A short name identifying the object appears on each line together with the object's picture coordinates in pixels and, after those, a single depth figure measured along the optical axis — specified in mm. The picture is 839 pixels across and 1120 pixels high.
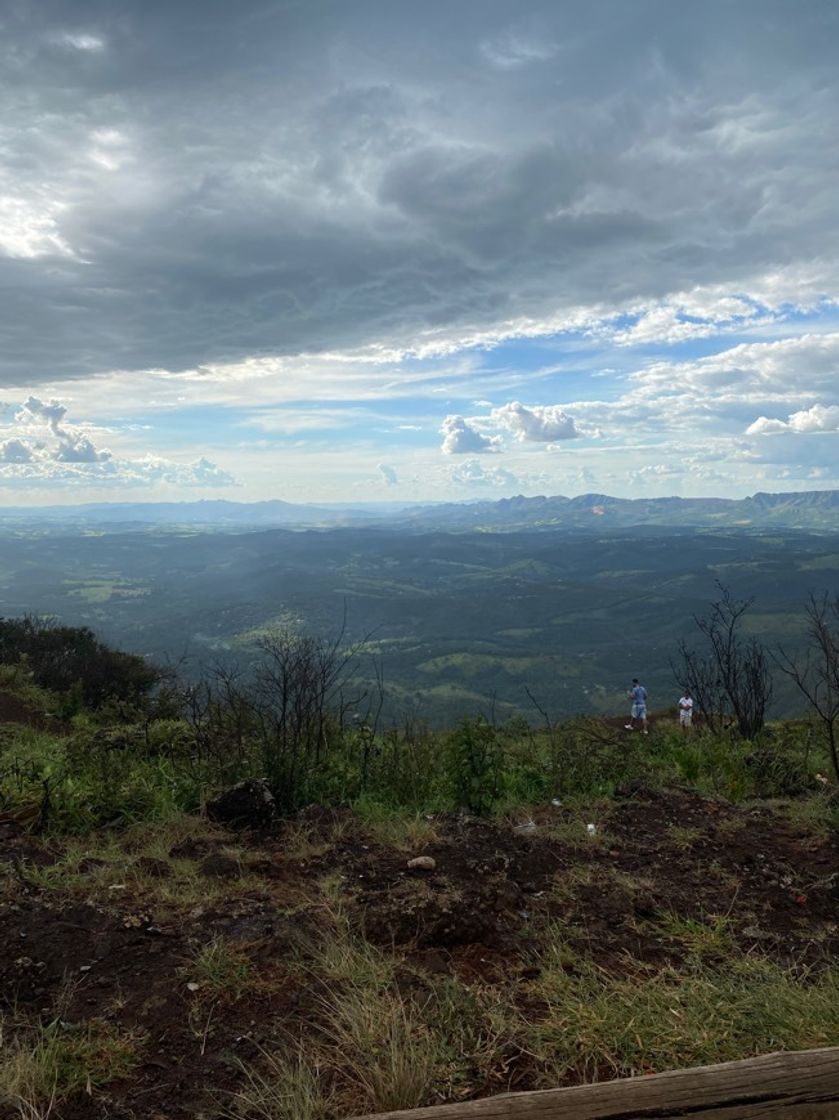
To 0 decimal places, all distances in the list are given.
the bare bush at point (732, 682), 14500
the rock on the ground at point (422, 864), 4832
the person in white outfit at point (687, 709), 17827
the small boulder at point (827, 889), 4633
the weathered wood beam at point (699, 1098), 1847
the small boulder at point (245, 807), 5906
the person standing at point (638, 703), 18825
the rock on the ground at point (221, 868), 4781
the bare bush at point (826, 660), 8493
